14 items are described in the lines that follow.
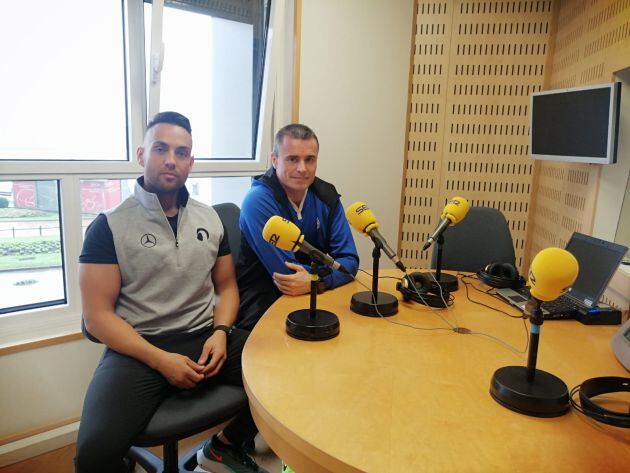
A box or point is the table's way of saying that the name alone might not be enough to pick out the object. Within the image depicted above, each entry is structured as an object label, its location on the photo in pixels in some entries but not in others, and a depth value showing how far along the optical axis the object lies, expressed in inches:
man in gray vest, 59.2
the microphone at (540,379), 40.4
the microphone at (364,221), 66.3
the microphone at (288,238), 57.6
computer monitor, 82.2
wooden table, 35.7
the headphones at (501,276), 79.7
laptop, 63.7
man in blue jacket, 78.7
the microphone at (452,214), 72.4
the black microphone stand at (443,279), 77.5
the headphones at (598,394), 39.8
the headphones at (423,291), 70.8
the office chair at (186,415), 58.2
